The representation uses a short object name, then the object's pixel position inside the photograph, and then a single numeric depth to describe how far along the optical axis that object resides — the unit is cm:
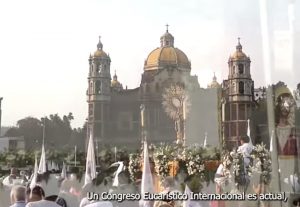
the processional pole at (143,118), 1828
